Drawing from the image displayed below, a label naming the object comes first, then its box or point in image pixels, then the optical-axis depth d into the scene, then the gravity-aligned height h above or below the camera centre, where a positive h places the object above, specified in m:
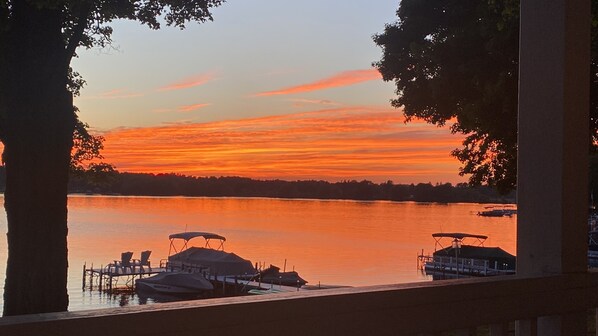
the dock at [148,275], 36.81 -4.48
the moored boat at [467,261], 36.91 -3.01
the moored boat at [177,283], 36.78 -4.35
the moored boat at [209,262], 41.16 -3.76
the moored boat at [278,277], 38.84 -4.13
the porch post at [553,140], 2.13 +0.18
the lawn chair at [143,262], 42.34 -3.92
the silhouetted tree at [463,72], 12.51 +2.24
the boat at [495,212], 145.44 -2.12
